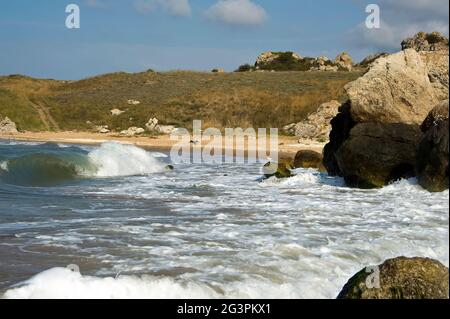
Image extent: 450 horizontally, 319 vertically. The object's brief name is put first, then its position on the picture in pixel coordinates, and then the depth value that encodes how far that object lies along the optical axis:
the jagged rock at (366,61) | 73.83
